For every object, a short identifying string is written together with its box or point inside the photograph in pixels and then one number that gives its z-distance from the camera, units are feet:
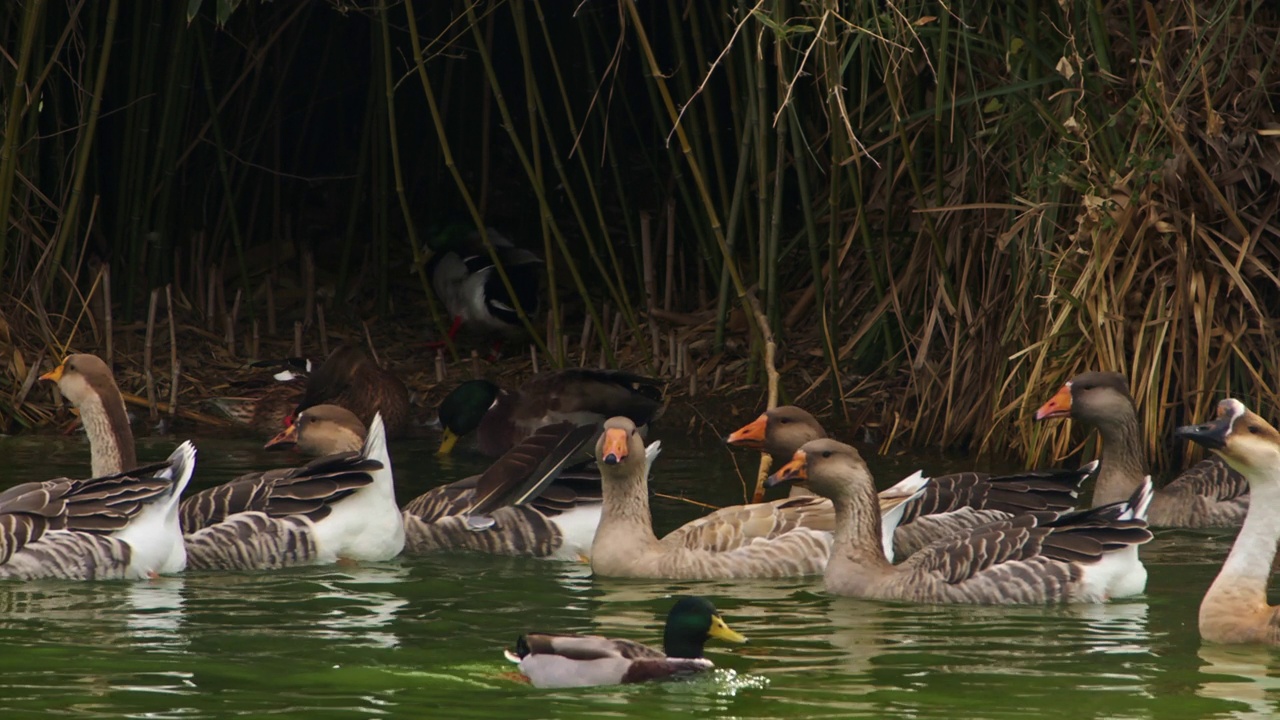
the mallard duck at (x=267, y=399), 80.38
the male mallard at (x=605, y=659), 42.04
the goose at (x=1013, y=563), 52.29
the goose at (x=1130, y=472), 62.23
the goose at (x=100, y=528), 56.13
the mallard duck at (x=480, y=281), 89.66
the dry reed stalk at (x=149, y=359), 80.38
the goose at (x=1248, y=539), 46.47
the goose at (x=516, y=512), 62.39
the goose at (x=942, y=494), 60.23
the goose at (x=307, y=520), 59.77
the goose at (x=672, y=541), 58.23
